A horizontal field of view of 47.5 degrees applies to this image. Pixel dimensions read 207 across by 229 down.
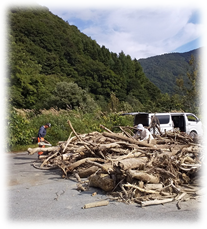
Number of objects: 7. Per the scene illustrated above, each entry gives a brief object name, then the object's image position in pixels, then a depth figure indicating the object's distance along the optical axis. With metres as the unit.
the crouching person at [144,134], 7.96
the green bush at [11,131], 12.55
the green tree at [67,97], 38.25
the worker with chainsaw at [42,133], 10.97
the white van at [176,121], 12.15
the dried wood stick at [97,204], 4.60
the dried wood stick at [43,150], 8.28
